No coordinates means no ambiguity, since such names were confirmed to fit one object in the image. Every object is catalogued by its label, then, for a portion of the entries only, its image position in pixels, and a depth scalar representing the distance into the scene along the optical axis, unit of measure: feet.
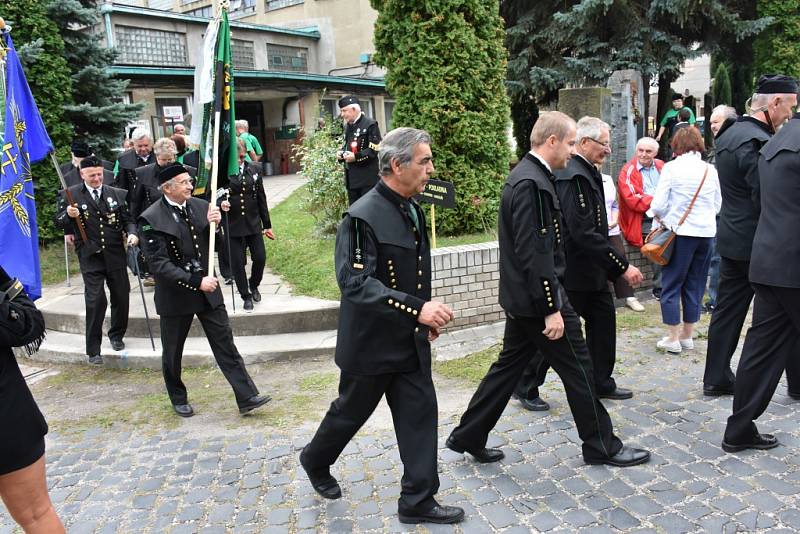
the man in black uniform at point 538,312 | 12.66
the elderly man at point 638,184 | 25.00
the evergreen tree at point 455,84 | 28.89
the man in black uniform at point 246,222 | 26.27
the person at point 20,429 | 9.30
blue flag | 12.26
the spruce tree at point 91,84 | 36.24
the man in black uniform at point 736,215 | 15.58
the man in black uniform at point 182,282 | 17.31
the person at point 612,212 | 22.91
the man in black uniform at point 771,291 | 13.06
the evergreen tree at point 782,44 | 53.67
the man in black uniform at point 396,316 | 11.30
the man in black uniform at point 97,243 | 23.12
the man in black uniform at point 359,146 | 29.01
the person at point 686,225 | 20.22
